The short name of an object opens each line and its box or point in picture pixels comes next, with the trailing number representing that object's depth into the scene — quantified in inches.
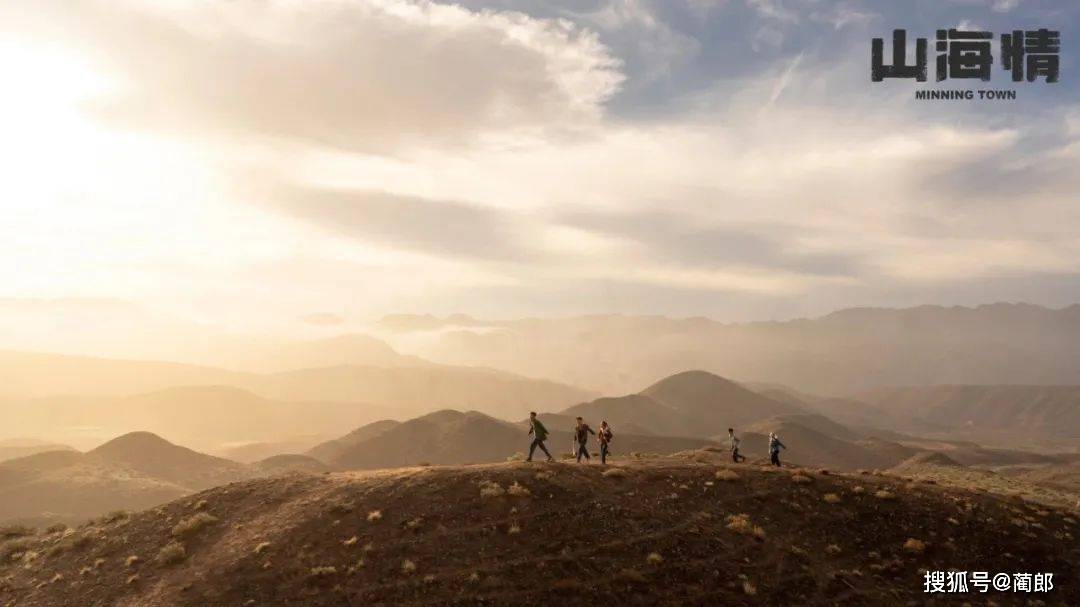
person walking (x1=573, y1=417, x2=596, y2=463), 1114.7
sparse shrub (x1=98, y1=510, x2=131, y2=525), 1111.0
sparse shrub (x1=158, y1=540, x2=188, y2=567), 880.3
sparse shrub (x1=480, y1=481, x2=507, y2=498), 935.7
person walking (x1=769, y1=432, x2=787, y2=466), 1251.8
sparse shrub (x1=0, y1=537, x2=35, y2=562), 1043.9
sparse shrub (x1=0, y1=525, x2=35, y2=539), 1177.9
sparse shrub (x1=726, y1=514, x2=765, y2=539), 887.7
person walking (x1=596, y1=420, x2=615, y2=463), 1121.4
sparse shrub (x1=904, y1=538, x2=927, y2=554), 882.8
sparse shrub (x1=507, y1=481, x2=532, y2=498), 938.1
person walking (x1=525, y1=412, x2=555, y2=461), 1050.8
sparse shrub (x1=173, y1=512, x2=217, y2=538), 956.6
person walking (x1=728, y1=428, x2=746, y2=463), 1300.1
